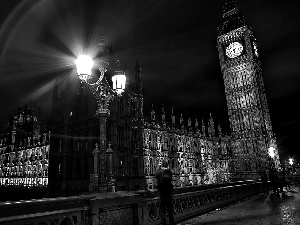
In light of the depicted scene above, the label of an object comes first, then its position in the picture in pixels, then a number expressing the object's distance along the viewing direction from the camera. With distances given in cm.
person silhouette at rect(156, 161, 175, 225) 738
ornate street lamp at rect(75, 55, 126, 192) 929
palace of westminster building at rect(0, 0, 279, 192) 3778
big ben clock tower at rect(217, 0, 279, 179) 6450
